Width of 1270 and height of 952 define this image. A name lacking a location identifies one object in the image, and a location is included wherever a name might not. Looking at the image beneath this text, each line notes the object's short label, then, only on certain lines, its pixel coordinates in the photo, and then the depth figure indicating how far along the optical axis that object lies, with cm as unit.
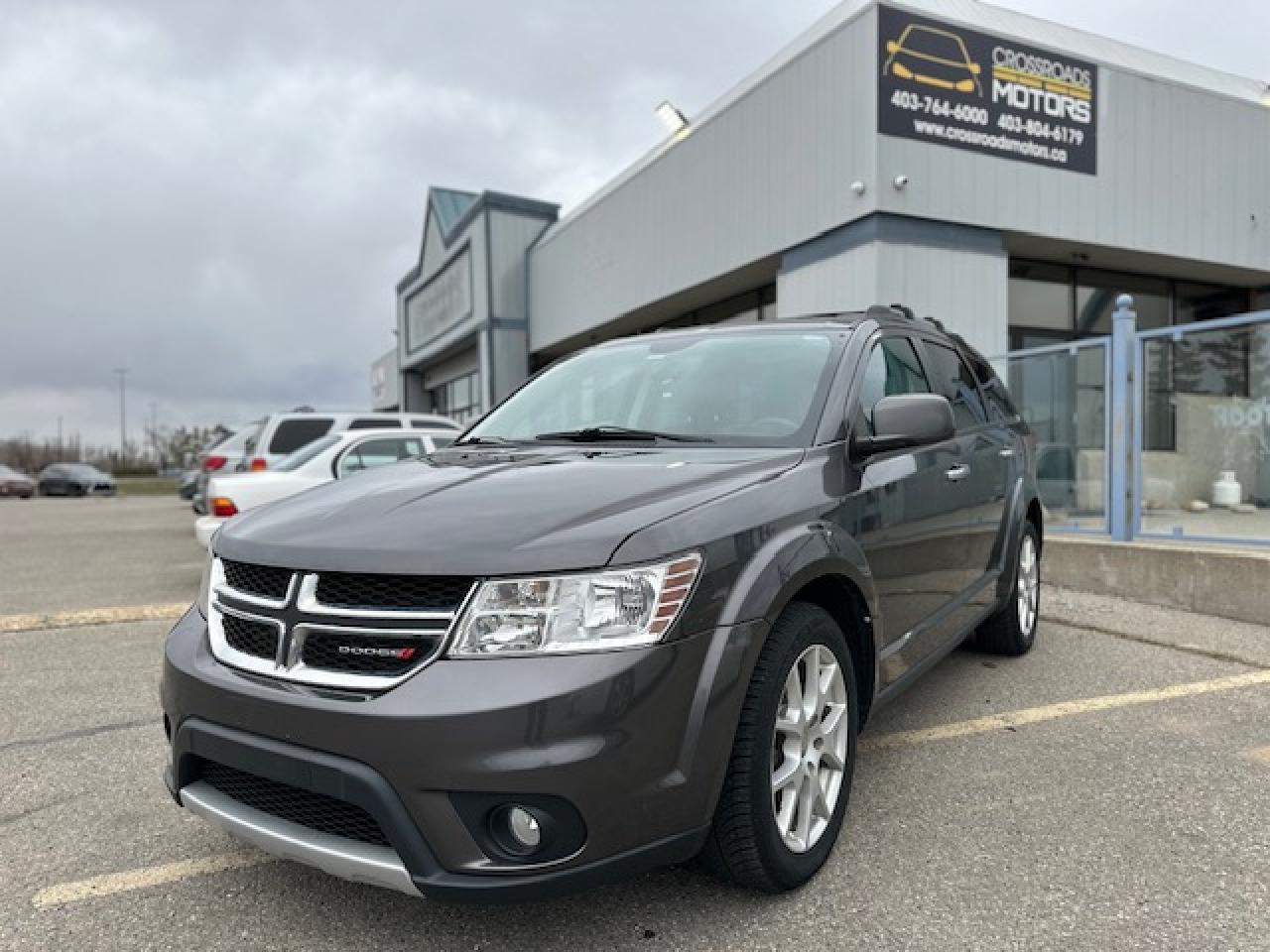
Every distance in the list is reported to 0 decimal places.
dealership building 974
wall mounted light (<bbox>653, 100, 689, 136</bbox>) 1381
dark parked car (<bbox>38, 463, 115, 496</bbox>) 3775
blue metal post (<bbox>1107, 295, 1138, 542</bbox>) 696
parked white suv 1098
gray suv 184
